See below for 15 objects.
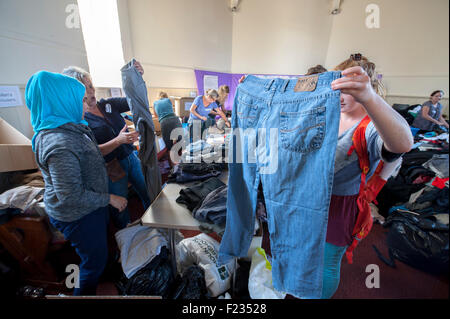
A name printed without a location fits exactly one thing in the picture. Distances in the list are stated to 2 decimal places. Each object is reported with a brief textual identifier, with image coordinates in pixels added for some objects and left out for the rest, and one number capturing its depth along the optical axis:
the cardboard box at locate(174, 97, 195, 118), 3.43
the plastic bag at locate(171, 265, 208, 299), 0.99
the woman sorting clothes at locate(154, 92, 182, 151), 2.17
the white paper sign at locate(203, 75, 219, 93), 4.25
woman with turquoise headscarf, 0.79
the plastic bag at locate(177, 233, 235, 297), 1.06
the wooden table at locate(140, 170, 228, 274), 0.87
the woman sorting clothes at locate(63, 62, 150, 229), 1.22
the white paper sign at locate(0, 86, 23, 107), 1.36
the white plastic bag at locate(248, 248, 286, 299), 0.98
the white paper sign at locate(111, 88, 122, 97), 2.61
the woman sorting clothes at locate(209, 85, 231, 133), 2.71
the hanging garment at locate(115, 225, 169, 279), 0.98
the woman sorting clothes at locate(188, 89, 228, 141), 2.56
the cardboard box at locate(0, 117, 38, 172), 1.22
